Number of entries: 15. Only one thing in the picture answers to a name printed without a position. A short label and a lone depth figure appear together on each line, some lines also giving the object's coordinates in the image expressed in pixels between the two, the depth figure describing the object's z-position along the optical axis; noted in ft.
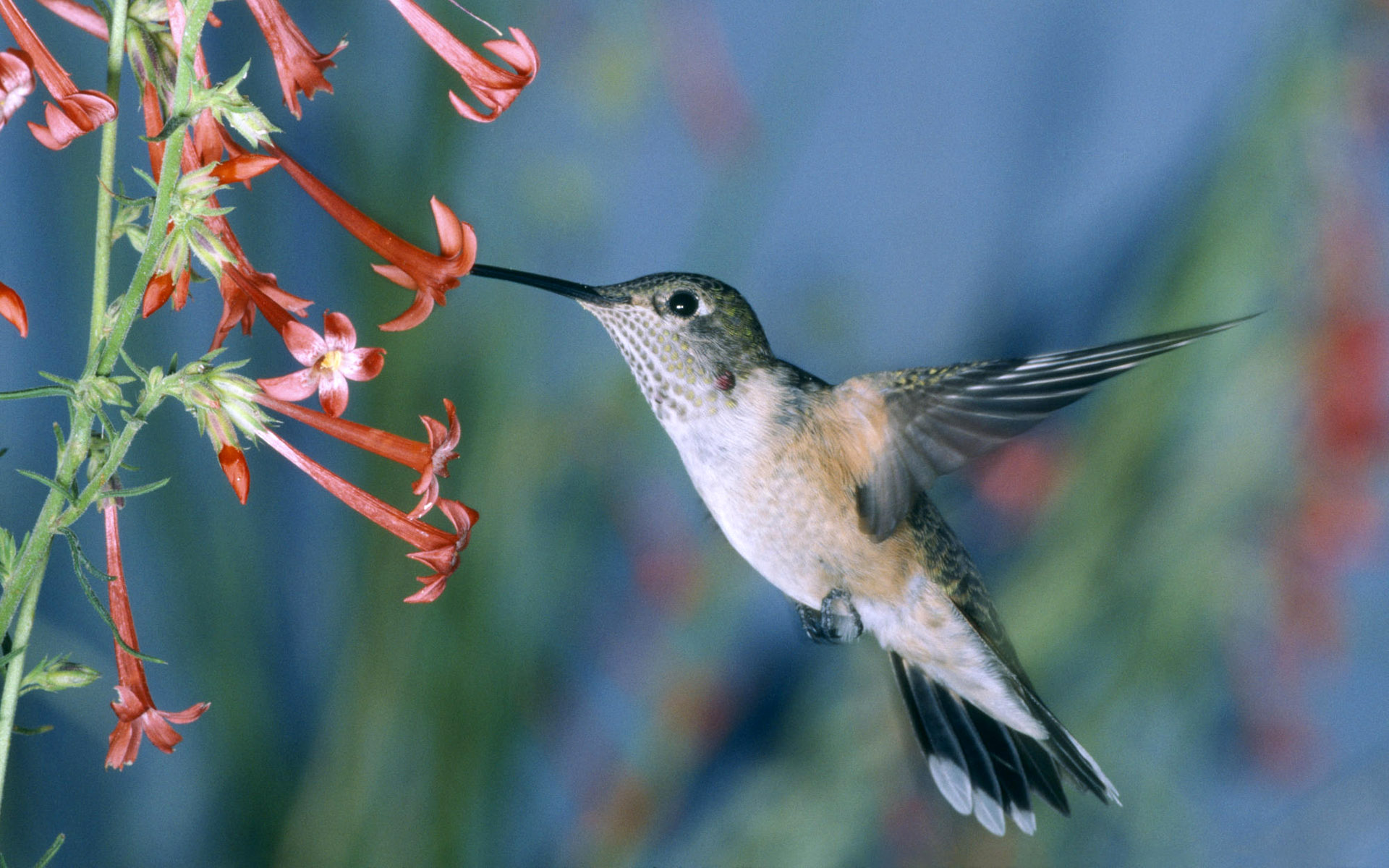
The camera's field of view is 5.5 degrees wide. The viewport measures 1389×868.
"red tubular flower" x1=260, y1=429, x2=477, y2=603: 5.94
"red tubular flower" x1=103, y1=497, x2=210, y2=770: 5.91
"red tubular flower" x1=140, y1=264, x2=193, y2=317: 5.85
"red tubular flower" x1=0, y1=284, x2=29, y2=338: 5.85
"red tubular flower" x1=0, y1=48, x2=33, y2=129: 5.82
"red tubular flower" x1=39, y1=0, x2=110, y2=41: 5.91
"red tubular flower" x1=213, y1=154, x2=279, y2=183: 5.83
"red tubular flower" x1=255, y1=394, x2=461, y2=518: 5.92
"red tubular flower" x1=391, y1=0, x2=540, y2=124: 5.92
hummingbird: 6.17
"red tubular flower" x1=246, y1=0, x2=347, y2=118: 5.90
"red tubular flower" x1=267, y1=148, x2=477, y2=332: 5.91
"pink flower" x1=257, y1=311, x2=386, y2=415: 5.89
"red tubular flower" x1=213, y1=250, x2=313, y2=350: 5.89
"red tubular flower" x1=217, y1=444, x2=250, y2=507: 5.90
